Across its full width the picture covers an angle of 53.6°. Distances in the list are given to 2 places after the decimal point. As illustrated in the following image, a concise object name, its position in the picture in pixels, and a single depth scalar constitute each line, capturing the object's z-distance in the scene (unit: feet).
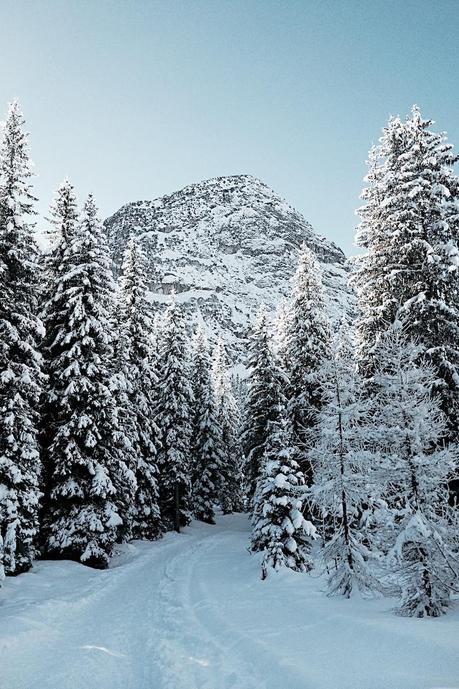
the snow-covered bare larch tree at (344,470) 43.39
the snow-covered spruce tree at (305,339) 90.17
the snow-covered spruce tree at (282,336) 110.84
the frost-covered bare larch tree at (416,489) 33.63
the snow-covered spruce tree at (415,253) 55.93
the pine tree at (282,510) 57.88
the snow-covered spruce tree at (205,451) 138.51
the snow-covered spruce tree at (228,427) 178.23
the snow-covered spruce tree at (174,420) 112.06
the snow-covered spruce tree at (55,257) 72.18
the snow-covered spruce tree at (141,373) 93.50
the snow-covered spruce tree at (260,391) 96.99
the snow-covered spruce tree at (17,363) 51.70
